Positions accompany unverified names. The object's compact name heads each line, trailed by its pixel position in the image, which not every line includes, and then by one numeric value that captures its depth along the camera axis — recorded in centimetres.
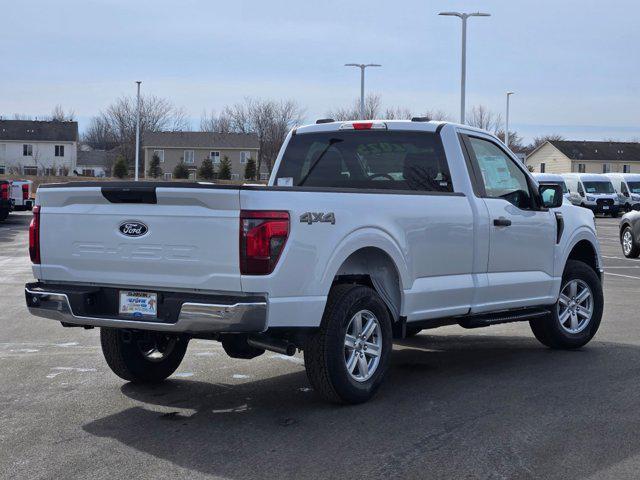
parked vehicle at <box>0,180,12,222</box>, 3431
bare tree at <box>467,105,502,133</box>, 9252
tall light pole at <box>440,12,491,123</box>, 3766
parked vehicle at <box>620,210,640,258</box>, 2288
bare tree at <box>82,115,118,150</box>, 13138
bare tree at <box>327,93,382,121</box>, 7328
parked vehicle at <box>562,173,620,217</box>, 5069
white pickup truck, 626
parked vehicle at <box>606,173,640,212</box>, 5425
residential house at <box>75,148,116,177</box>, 11381
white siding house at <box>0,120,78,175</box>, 9962
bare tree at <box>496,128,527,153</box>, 10996
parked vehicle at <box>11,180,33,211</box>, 4031
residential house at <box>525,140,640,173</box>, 10158
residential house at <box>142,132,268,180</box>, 9675
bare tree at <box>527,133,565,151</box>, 12749
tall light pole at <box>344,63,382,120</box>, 4653
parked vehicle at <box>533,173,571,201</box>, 4350
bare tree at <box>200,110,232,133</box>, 10919
